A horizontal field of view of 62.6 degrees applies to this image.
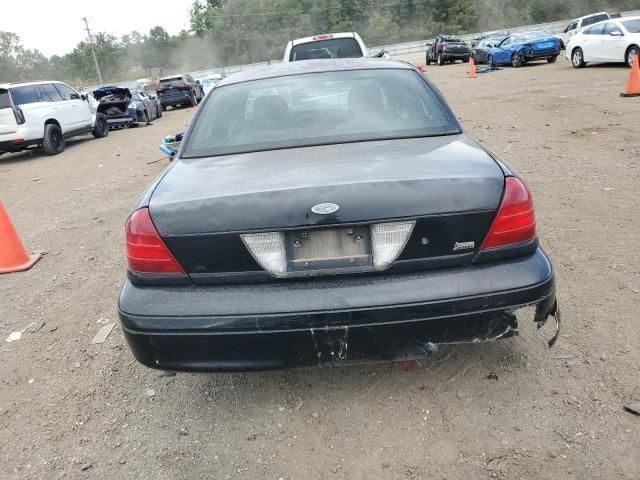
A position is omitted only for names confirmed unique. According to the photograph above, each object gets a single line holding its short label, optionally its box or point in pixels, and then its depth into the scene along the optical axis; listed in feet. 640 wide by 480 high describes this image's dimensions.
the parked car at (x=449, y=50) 98.53
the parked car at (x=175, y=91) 80.07
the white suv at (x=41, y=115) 38.70
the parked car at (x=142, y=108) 59.47
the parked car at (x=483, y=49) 83.05
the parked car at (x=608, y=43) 47.39
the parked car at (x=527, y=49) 67.82
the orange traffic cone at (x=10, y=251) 16.11
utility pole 216.45
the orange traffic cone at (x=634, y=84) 34.68
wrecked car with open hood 57.31
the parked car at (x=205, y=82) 83.34
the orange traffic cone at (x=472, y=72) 65.75
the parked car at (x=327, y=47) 32.30
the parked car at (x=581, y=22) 85.86
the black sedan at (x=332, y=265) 7.06
